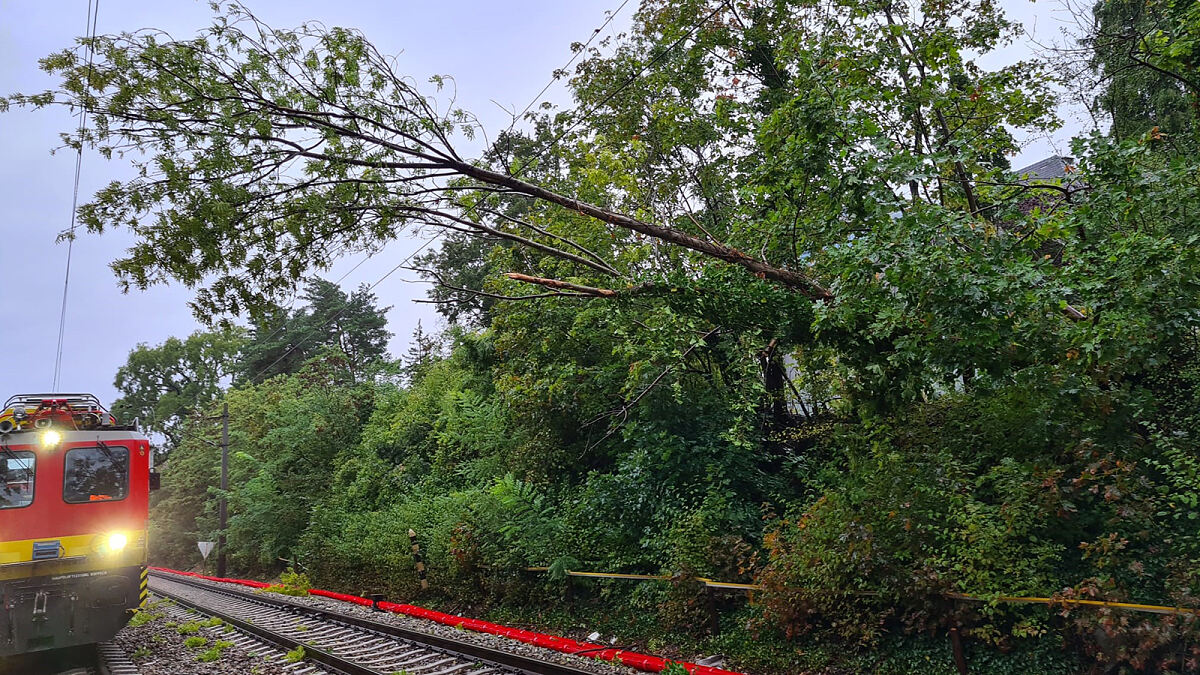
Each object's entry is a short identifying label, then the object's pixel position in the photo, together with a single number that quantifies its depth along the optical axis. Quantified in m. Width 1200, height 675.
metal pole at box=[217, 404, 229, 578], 26.09
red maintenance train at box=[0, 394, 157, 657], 8.42
